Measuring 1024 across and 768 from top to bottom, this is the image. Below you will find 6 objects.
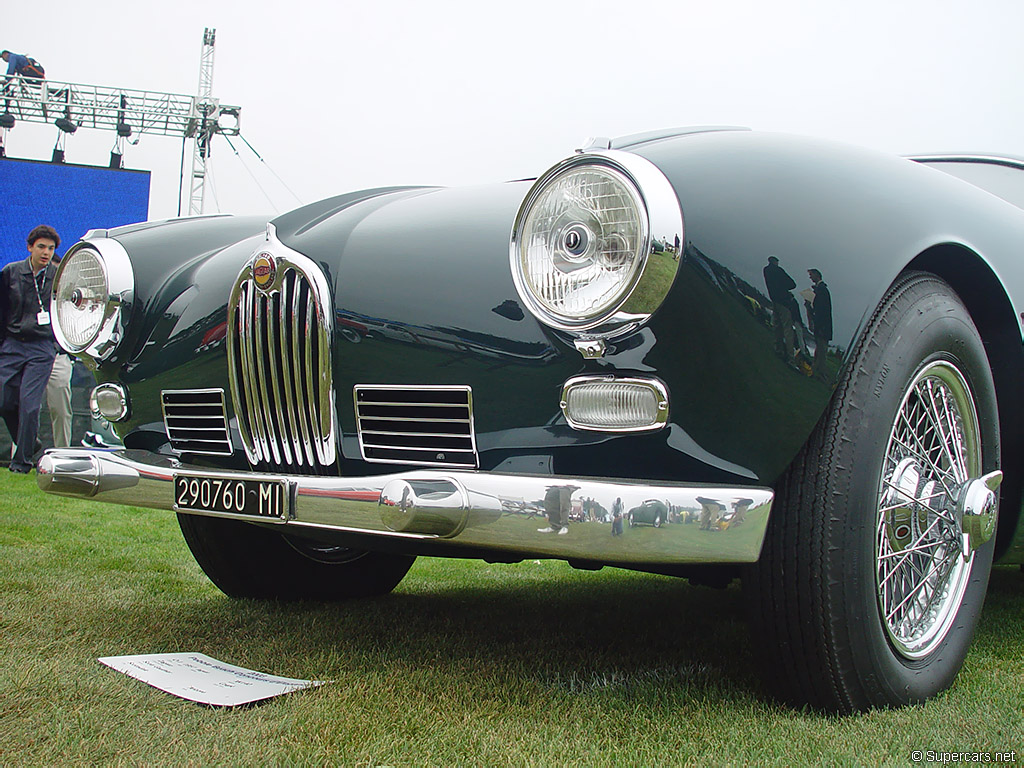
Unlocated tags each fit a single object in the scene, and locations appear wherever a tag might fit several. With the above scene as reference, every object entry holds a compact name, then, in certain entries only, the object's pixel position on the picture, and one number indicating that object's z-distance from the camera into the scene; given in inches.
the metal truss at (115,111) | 733.3
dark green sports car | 60.6
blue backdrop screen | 656.4
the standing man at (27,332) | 220.5
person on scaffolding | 727.7
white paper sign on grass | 67.7
